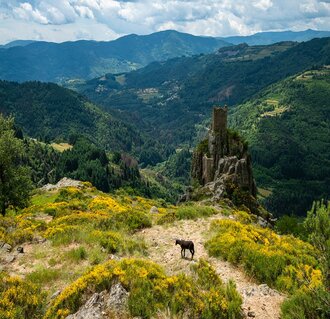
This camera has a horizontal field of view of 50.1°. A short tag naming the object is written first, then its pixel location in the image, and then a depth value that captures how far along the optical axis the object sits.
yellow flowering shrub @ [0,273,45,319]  14.84
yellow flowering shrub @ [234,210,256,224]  36.21
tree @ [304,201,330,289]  14.88
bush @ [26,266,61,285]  18.52
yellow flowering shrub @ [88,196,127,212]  43.56
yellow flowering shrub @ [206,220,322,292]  19.59
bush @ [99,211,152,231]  28.75
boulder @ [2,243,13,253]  23.89
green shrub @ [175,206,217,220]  32.88
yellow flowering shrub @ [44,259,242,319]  14.85
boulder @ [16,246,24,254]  23.39
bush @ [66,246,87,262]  21.15
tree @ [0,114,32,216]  42.56
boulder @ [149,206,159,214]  41.02
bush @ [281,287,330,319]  14.11
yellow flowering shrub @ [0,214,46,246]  25.54
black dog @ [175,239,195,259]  21.49
